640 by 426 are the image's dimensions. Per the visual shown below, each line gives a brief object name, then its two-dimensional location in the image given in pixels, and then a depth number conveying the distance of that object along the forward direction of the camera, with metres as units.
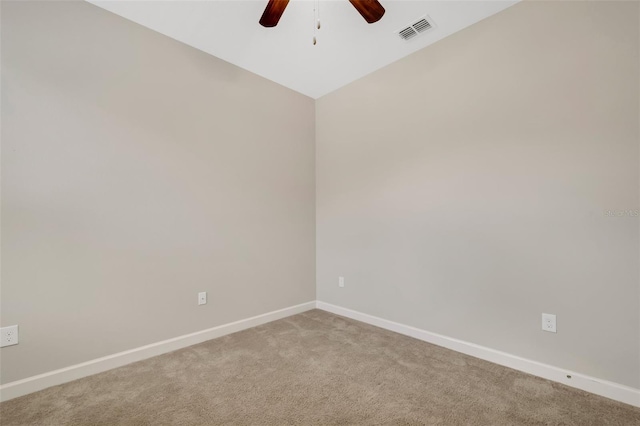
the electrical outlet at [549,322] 1.84
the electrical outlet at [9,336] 1.66
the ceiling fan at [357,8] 1.67
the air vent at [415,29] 2.19
